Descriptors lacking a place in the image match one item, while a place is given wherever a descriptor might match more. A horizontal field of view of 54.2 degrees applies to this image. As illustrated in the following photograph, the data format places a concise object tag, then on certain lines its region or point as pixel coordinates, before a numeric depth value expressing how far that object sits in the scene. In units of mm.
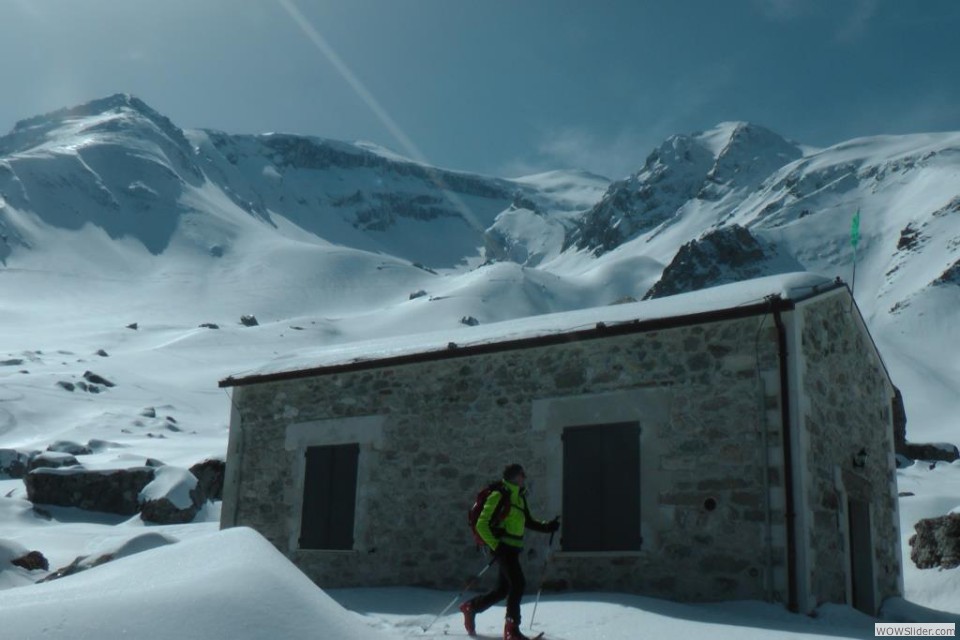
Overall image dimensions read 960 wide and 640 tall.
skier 6840
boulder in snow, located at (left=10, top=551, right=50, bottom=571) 11172
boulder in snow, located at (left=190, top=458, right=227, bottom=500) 21500
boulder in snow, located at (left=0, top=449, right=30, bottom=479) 24641
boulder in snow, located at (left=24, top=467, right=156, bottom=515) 18953
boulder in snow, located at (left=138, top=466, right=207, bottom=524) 17766
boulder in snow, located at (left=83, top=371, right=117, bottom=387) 42438
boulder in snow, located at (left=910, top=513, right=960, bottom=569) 12016
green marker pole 13008
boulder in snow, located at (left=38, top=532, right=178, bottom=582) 9069
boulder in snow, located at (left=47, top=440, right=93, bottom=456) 27109
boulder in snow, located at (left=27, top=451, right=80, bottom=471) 21219
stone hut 8422
